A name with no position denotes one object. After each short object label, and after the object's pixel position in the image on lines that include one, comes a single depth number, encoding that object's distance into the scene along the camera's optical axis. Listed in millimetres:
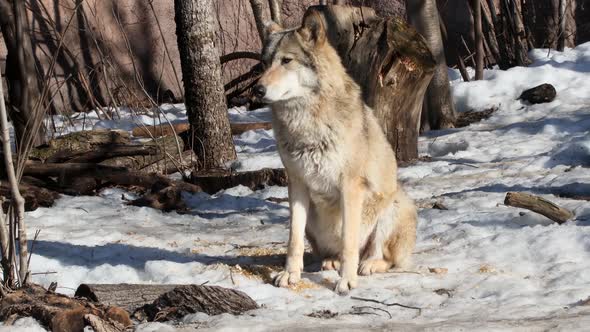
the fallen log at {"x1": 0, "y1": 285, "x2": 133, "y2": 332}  8367
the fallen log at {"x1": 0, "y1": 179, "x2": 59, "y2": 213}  14986
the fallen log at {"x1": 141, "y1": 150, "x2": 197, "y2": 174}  18203
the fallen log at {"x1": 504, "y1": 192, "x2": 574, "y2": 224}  12219
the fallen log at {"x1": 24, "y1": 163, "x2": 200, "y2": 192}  16562
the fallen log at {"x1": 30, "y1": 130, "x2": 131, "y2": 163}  17453
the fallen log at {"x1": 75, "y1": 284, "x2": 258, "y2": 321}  9055
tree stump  15969
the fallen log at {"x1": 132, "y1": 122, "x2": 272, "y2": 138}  22078
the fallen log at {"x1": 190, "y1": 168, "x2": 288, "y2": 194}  16937
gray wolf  10648
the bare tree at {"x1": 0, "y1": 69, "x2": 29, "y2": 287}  9156
